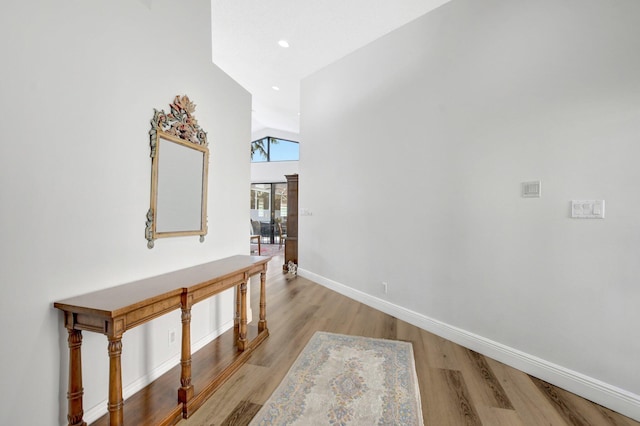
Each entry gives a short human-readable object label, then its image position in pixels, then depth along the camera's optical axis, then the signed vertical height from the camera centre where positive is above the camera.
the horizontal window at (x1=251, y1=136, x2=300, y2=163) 10.30 +2.05
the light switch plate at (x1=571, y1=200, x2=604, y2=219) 1.88 +0.02
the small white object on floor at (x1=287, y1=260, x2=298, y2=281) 5.45 -1.20
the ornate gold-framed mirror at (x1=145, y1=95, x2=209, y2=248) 2.03 +0.24
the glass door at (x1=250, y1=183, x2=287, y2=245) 10.41 -0.05
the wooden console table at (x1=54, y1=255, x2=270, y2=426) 1.37 -0.58
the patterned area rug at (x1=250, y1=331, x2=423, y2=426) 1.72 -1.24
